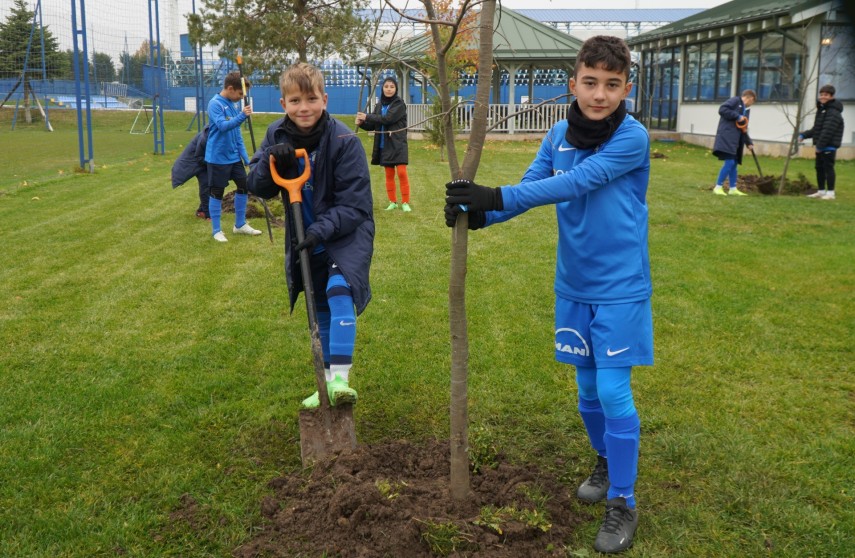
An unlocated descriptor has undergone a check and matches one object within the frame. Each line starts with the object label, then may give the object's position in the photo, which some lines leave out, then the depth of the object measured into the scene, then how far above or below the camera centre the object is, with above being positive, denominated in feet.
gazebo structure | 81.04 +7.11
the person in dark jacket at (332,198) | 11.58 -1.13
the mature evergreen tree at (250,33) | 59.41 +7.48
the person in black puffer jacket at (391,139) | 31.53 -0.57
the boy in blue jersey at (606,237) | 9.00 -1.32
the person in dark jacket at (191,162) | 30.38 -1.55
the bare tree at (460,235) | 8.45 -1.26
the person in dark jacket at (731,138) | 39.75 -0.40
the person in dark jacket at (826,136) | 39.34 -0.23
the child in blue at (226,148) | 27.71 -0.92
